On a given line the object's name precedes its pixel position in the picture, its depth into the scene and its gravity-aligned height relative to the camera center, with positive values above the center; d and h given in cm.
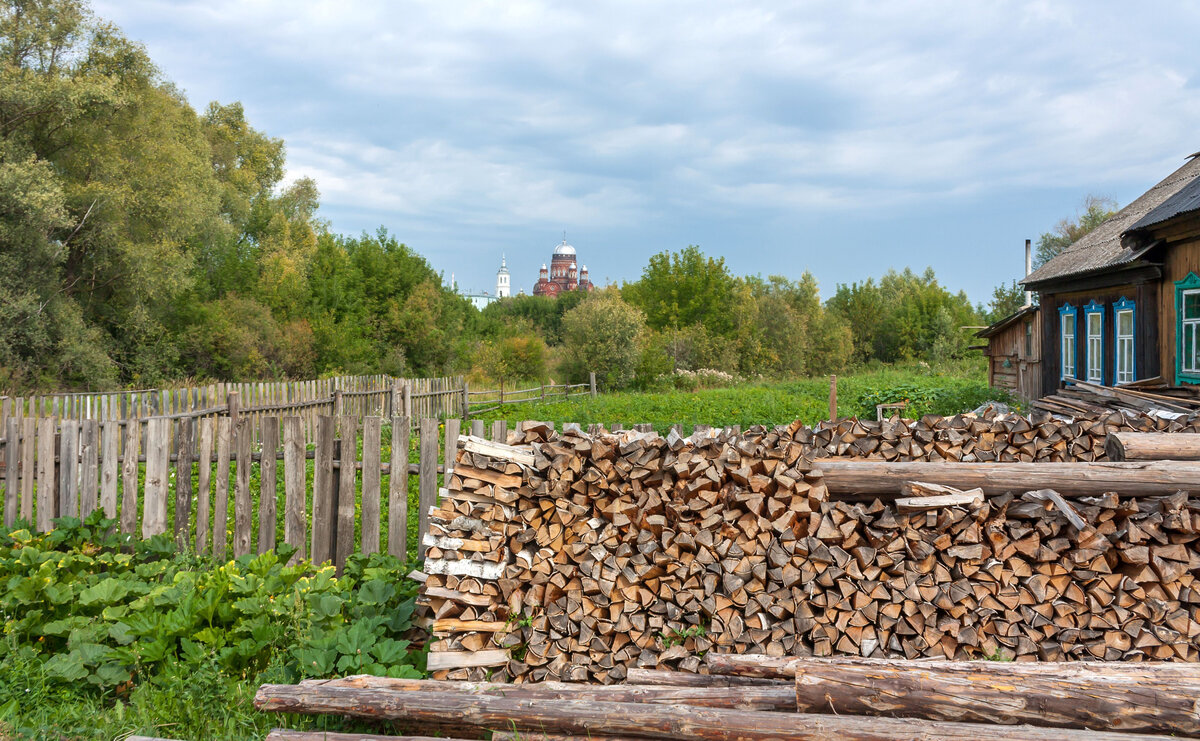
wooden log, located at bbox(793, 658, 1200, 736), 314 -130
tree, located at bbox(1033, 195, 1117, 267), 4322 +1008
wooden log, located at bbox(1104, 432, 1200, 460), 461 -31
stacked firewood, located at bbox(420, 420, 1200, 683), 421 -99
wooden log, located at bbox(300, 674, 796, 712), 338 -144
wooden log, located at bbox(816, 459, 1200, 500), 443 -49
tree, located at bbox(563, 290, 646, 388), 3244 +202
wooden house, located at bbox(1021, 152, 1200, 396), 1140 +184
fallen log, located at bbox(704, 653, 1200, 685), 344 -135
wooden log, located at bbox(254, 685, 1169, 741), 298 -144
